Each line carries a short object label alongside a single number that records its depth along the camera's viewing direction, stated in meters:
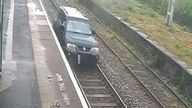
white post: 29.59
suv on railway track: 20.02
